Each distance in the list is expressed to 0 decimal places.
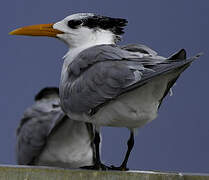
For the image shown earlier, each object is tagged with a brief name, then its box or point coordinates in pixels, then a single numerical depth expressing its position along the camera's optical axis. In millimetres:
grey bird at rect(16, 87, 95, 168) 8430
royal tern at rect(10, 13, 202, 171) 5051
